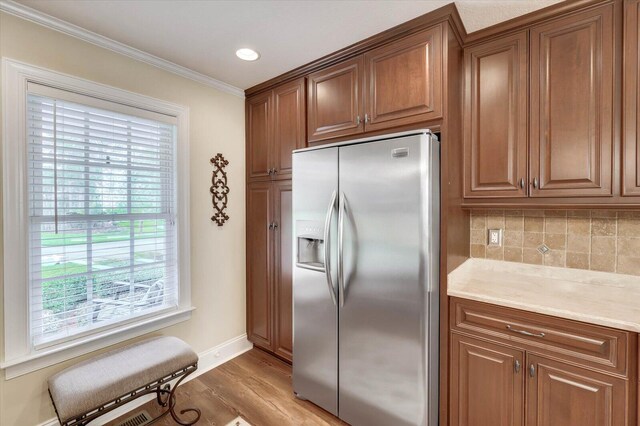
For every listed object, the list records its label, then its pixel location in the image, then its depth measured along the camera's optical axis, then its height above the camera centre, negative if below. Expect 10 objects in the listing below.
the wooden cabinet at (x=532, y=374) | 1.23 -0.78
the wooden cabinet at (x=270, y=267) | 2.40 -0.50
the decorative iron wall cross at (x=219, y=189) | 2.50 +0.19
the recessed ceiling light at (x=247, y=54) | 2.00 +1.11
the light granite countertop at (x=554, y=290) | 1.30 -0.45
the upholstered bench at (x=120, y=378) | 1.45 -0.93
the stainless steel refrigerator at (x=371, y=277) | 1.53 -0.39
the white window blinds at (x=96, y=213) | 1.67 -0.02
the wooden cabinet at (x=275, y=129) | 2.29 +0.69
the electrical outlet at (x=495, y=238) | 2.04 -0.20
